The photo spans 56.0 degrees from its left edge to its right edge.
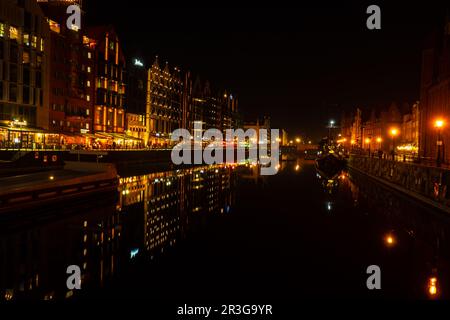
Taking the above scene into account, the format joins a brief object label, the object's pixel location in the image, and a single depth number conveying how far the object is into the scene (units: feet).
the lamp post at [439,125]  92.55
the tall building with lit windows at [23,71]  182.09
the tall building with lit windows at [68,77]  219.20
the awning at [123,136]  262.63
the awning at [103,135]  246.43
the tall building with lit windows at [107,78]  261.03
